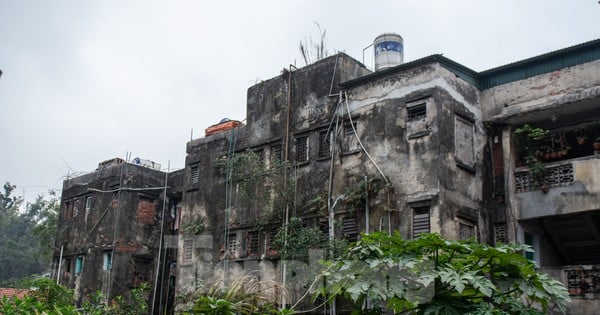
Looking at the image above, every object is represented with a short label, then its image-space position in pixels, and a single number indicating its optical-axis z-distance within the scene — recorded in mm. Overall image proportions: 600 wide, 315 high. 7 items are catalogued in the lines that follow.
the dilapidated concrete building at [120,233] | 23578
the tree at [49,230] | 27297
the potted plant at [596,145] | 14570
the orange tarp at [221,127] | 21188
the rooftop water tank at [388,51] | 18094
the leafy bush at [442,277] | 9102
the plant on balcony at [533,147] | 15266
